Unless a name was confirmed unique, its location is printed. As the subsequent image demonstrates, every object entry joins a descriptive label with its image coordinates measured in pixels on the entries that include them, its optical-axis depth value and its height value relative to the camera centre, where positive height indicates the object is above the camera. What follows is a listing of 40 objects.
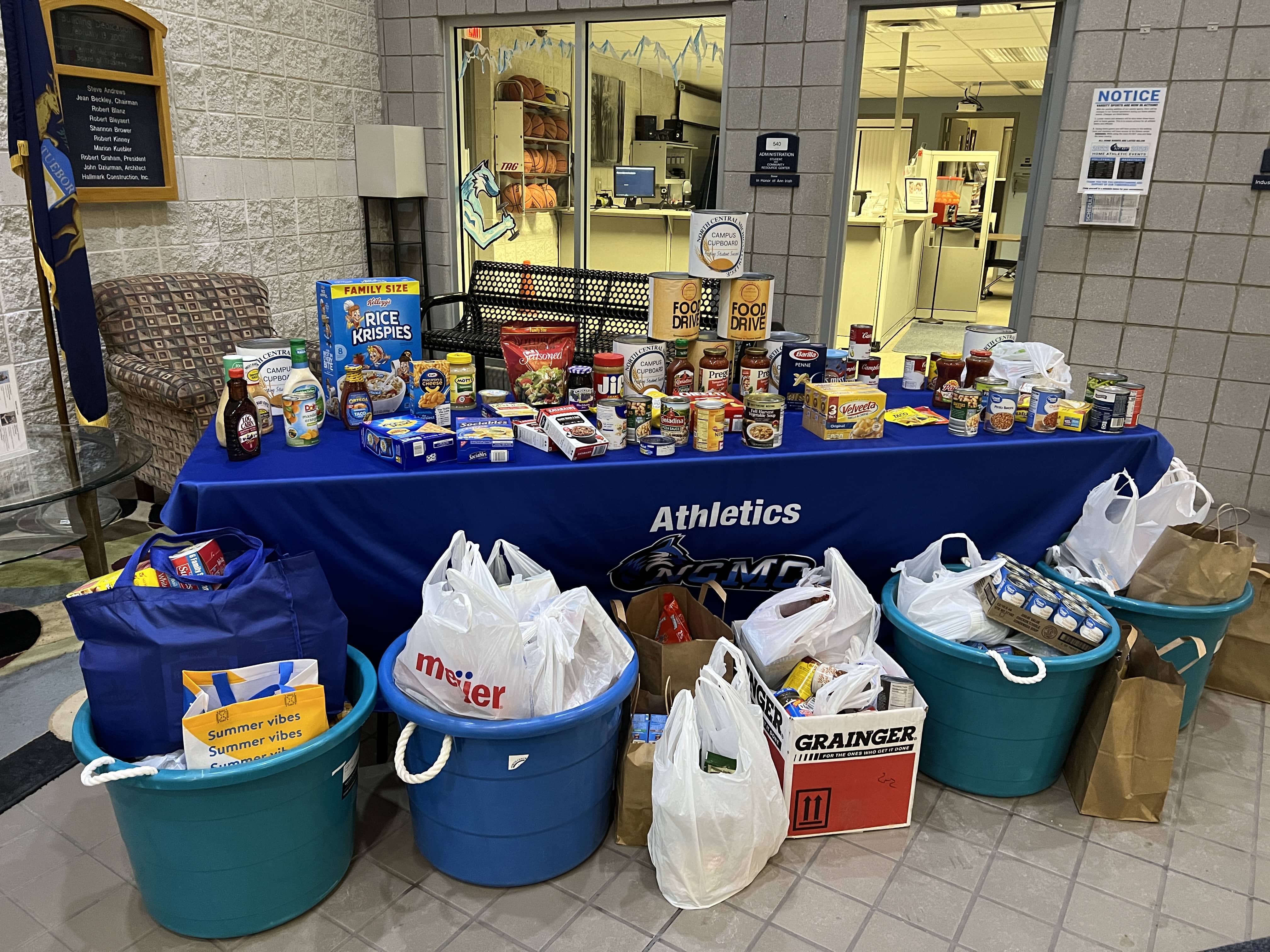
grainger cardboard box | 2.06 -1.23
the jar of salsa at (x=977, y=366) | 2.80 -0.43
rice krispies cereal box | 2.51 -0.35
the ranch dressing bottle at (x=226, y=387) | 2.16 -0.44
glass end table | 2.37 -0.74
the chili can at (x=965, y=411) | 2.53 -0.51
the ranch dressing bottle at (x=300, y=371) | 2.30 -0.42
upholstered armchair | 3.48 -0.61
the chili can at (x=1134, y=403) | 2.62 -0.49
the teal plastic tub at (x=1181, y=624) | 2.38 -1.02
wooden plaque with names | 3.67 +0.41
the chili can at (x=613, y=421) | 2.36 -0.53
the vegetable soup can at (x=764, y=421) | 2.40 -0.53
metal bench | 4.48 -0.47
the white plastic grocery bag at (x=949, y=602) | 2.23 -0.93
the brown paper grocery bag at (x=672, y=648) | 2.22 -1.04
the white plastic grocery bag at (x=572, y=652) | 1.87 -0.92
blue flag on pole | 2.89 -0.01
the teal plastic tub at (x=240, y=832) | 1.67 -1.19
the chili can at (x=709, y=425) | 2.35 -0.53
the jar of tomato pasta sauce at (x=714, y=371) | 2.64 -0.44
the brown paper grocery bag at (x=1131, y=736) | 2.13 -1.18
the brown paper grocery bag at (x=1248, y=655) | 2.72 -1.26
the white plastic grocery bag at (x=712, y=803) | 1.86 -1.18
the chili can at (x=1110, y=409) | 2.61 -0.51
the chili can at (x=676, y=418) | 2.35 -0.51
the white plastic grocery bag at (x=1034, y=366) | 2.88 -0.44
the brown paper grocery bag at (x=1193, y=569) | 2.34 -0.86
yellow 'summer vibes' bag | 1.64 -0.92
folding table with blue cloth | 2.12 -0.72
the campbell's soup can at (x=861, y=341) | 2.89 -0.38
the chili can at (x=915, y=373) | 3.08 -0.50
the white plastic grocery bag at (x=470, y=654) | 1.78 -0.86
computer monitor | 5.30 +0.18
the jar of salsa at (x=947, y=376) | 2.87 -0.48
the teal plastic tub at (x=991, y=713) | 2.18 -1.17
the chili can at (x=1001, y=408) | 2.57 -0.51
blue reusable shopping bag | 1.64 -0.78
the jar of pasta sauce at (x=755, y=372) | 2.63 -0.44
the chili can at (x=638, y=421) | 2.40 -0.53
